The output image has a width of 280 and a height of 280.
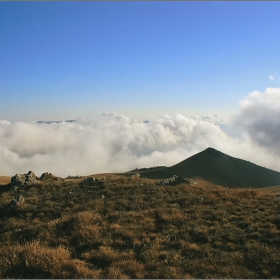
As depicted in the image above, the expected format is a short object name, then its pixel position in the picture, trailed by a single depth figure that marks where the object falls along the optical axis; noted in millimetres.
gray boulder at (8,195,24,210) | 15338
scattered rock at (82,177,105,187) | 20047
